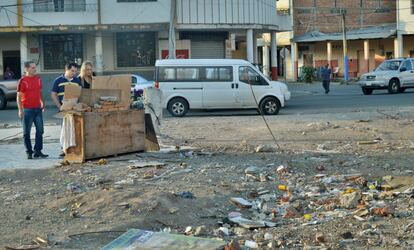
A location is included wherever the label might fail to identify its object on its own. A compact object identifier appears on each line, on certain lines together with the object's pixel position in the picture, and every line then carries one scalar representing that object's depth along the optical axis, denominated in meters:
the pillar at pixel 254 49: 39.68
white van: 23.39
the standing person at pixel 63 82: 12.91
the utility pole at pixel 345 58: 51.12
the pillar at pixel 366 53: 55.47
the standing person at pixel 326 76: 35.75
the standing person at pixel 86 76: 13.08
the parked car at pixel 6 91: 31.14
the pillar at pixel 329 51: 58.25
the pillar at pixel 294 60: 59.12
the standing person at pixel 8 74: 35.41
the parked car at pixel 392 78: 33.53
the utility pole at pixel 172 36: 32.59
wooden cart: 11.73
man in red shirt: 12.65
